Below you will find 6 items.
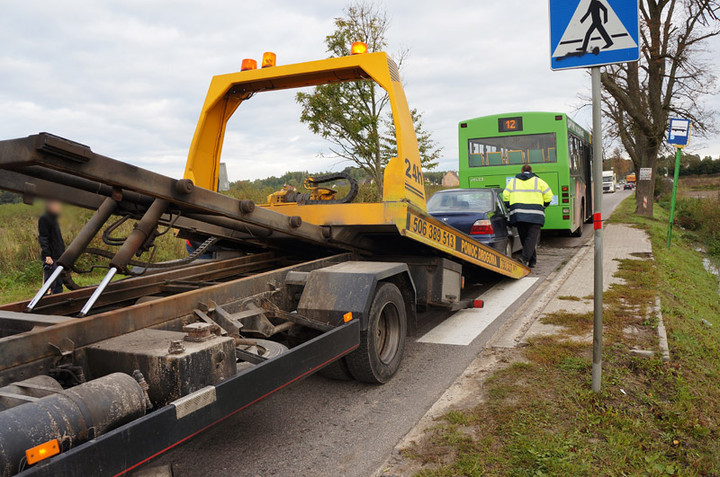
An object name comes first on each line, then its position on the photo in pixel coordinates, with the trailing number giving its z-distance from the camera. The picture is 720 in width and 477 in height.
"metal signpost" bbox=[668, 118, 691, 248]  10.50
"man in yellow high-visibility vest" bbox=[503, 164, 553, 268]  9.69
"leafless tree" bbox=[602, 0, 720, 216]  18.44
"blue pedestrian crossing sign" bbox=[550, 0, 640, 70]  3.63
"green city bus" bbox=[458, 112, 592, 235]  12.69
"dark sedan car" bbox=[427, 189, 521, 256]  8.95
